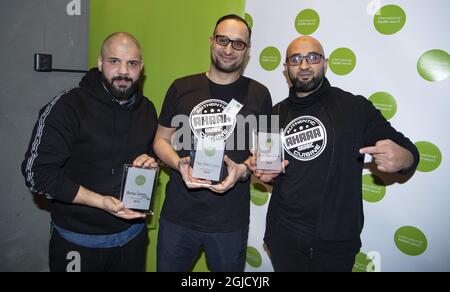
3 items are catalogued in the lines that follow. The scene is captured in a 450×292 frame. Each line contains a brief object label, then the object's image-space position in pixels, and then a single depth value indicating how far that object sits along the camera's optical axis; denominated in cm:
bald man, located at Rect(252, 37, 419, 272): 204
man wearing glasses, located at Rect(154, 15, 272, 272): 224
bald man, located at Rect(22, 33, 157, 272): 185
